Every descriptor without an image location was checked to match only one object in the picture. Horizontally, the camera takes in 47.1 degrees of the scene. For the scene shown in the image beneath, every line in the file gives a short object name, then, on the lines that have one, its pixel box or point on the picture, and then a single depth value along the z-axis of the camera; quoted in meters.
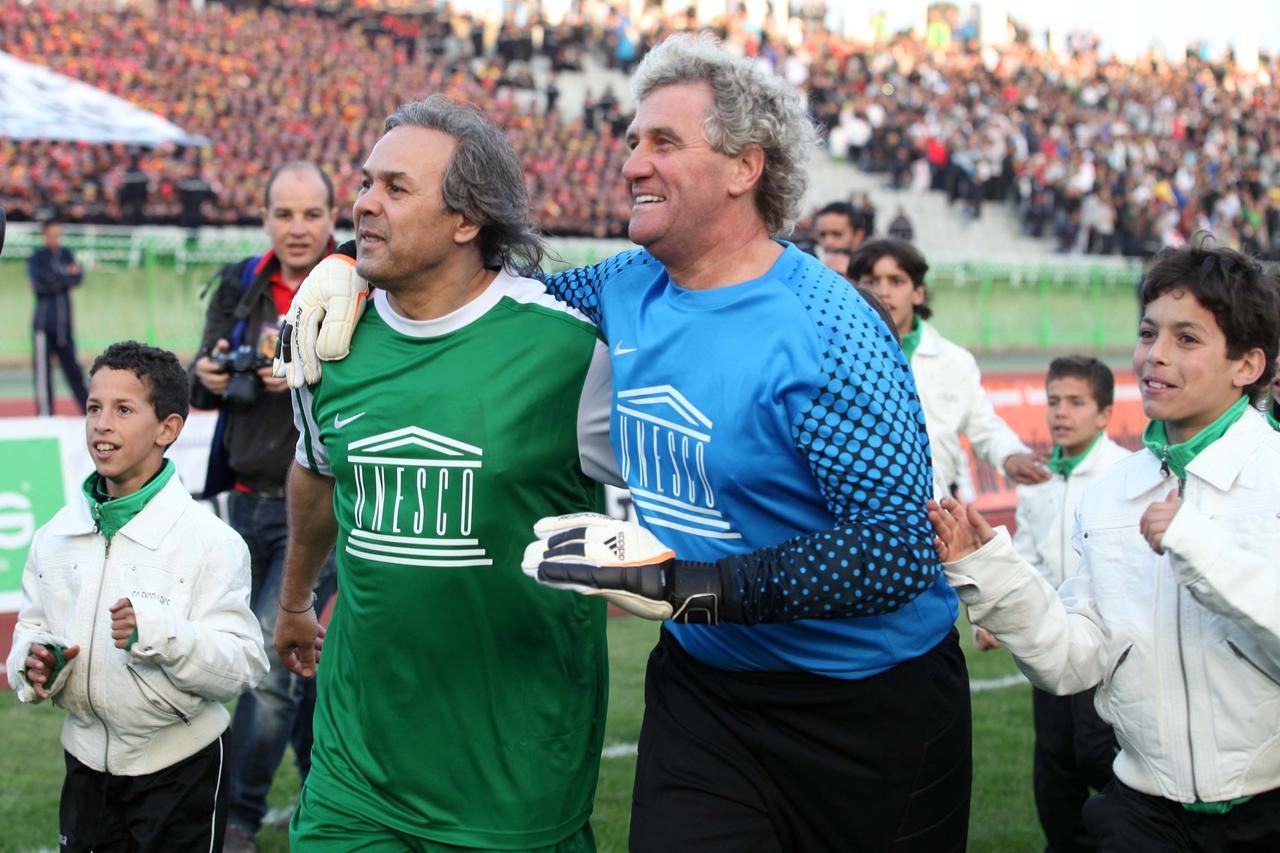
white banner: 16.34
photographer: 5.41
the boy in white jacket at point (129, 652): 4.05
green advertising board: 8.84
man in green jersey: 3.33
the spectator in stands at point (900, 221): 25.67
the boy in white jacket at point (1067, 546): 5.16
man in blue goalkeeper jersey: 2.86
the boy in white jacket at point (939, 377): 6.40
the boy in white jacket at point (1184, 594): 3.20
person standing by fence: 16.30
